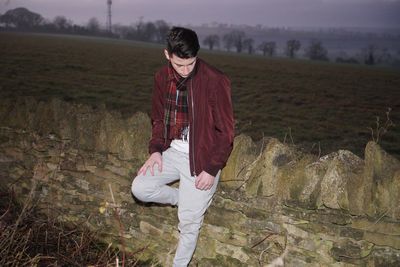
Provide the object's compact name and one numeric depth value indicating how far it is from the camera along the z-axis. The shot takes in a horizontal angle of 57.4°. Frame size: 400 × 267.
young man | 2.43
